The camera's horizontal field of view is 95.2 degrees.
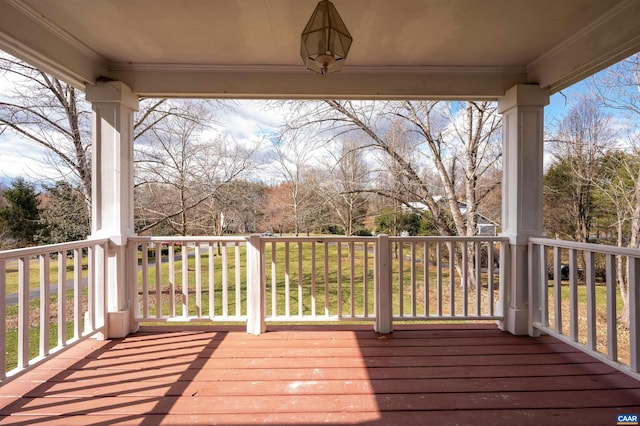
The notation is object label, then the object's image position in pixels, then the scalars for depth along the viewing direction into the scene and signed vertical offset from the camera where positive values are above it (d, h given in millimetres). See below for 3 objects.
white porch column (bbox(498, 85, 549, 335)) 2662 +265
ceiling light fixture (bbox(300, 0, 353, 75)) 1473 +907
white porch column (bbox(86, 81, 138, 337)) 2609 +264
